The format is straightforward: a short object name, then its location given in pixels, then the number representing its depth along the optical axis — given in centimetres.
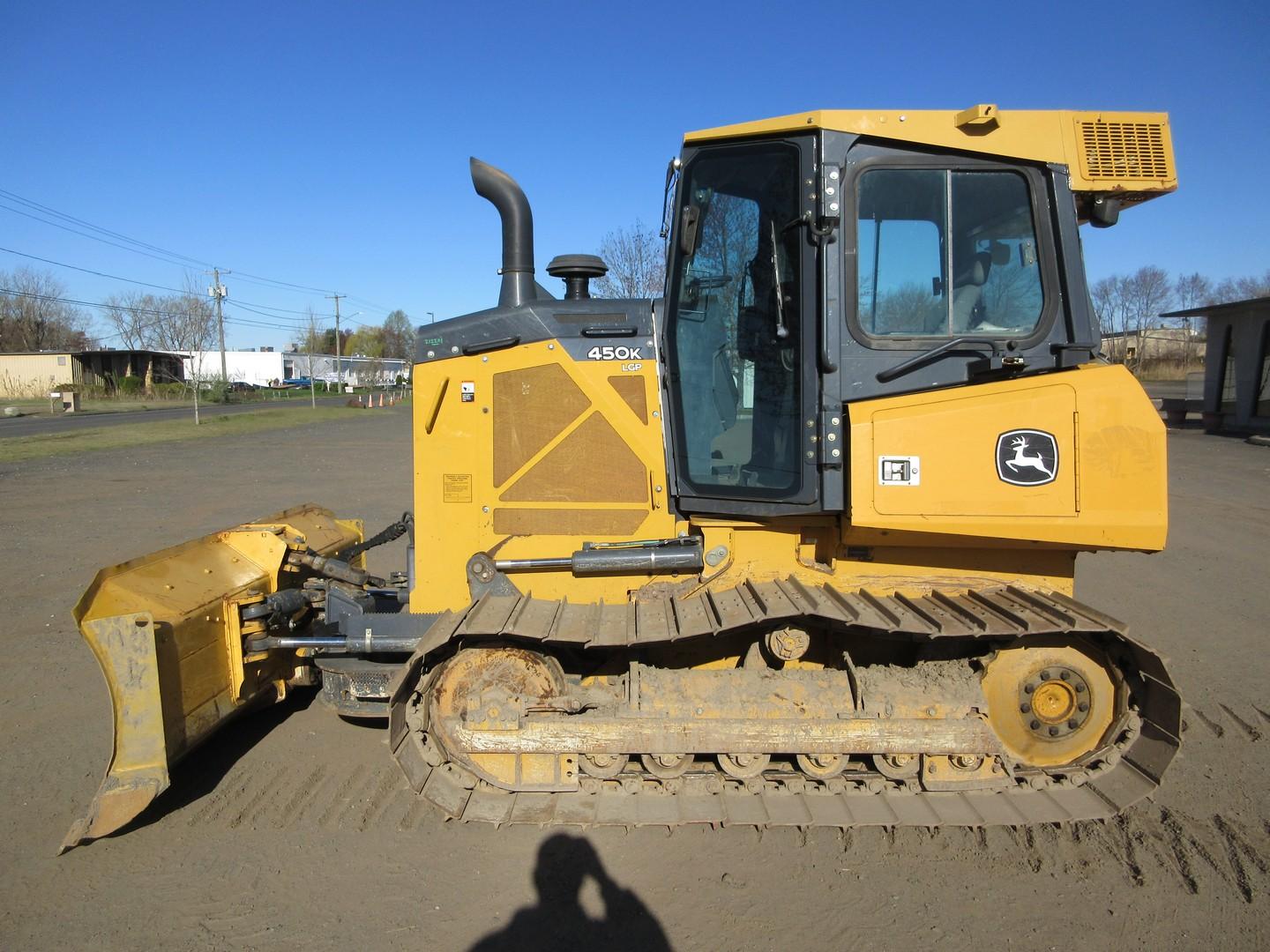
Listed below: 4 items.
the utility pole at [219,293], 5047
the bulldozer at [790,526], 333
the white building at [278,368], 7688
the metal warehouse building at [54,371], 4981
